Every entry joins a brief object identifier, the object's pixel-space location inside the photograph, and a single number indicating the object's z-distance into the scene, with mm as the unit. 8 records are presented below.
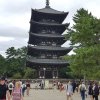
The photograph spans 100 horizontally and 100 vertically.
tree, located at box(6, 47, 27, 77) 36919
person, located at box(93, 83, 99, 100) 8797
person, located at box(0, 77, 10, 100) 5428
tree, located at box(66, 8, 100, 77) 16420
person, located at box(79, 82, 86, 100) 10363
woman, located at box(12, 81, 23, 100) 6507
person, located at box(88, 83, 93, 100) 9483
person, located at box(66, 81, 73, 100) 9329
